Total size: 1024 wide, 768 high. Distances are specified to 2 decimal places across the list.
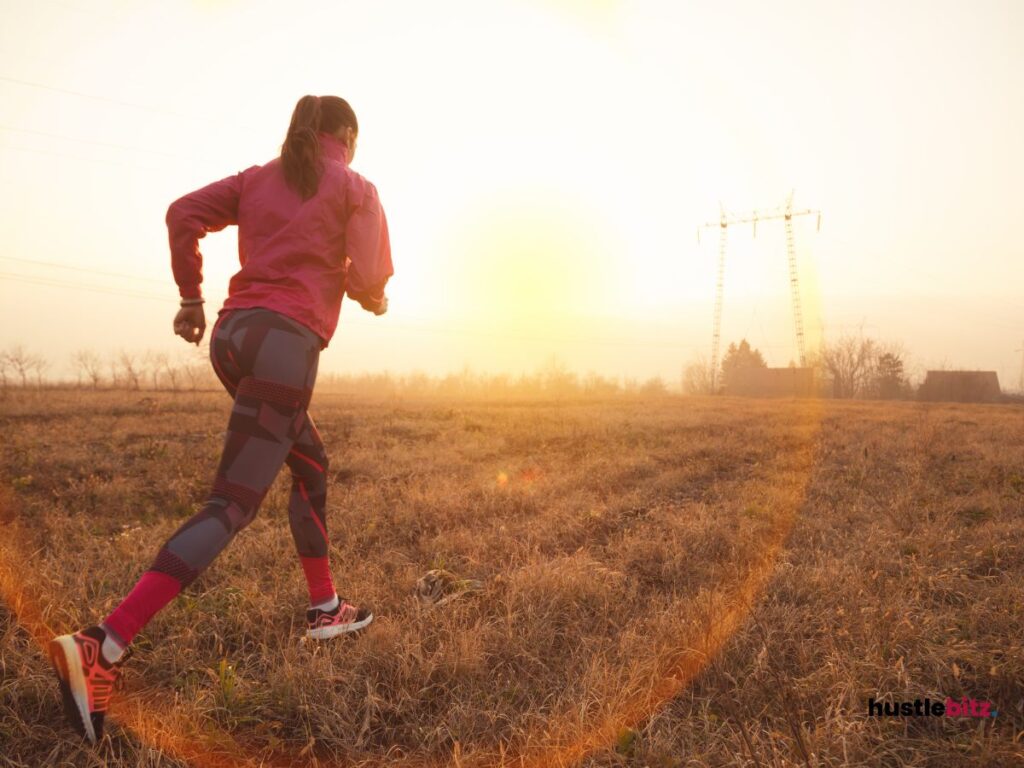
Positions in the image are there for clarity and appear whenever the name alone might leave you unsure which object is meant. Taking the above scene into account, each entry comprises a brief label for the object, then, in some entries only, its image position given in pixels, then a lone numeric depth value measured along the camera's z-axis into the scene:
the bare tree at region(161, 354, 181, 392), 38.75
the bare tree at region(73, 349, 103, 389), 31.42
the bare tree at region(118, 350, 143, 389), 33.74
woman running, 1.89
